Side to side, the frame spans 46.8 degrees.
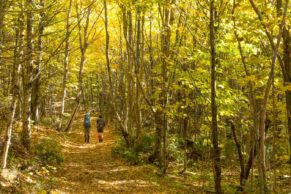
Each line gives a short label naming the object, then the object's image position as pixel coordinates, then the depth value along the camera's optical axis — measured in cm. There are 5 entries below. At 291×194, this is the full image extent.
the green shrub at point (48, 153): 1149
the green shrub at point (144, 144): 1401
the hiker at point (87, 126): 1780
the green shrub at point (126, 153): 1302
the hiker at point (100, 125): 1747
